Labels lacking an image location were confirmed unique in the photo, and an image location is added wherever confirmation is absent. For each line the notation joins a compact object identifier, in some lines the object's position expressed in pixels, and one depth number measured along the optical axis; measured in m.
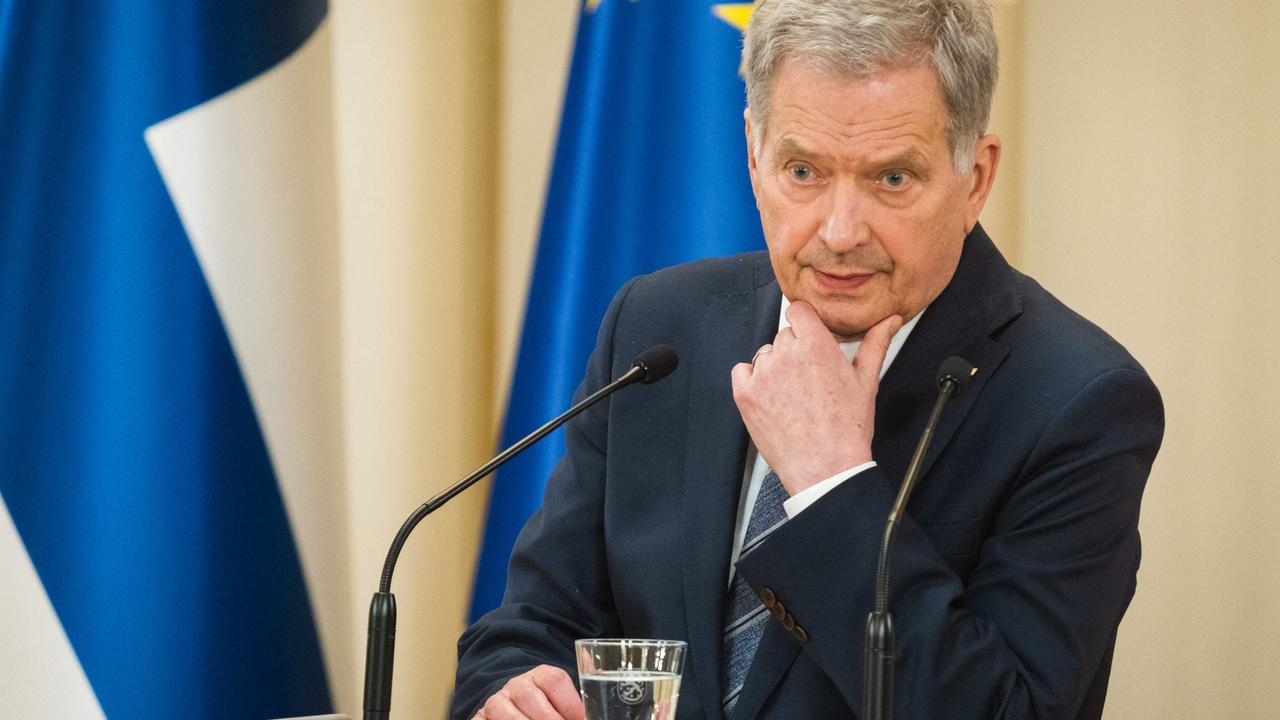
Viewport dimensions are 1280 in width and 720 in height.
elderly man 4.58
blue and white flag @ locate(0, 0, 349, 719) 5.01
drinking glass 4.42
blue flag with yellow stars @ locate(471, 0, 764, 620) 5.25
